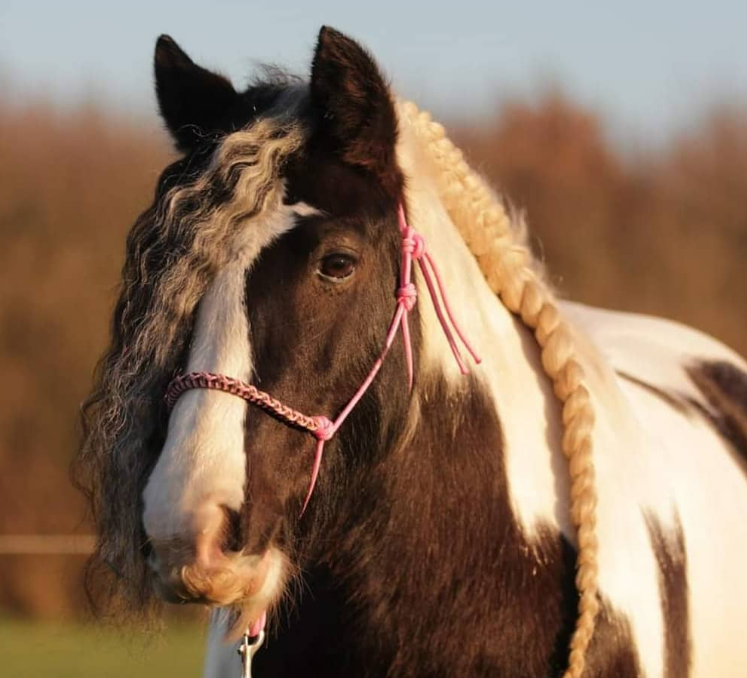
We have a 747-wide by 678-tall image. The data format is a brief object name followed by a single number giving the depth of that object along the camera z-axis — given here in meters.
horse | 5.28
